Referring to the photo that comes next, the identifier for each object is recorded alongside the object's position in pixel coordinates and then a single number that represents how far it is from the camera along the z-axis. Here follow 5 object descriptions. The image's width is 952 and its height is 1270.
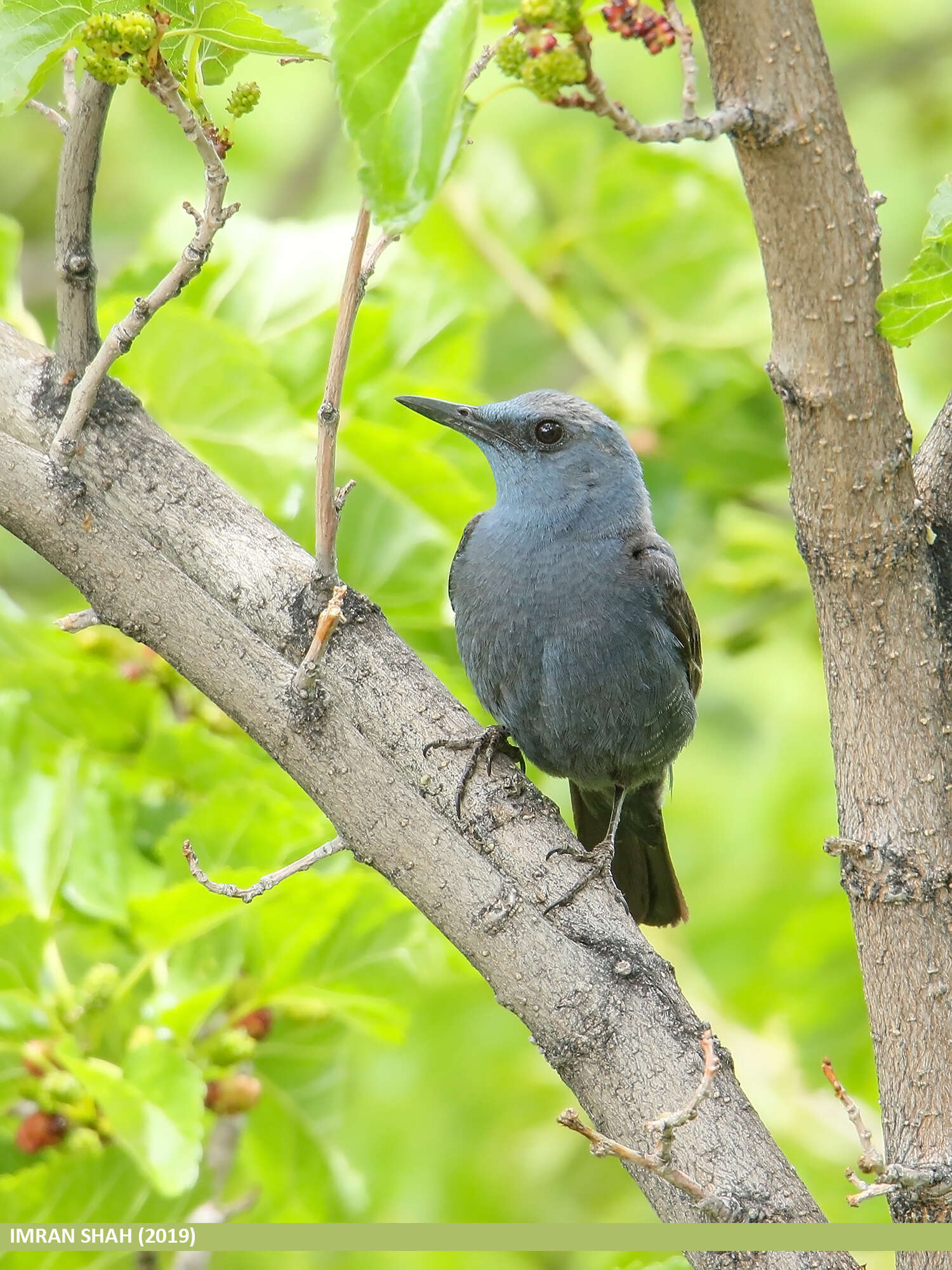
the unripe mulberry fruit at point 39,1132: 6.80
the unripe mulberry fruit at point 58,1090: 6.61
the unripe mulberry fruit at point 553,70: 4.10
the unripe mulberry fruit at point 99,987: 6.75
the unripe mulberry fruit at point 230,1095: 7.01
